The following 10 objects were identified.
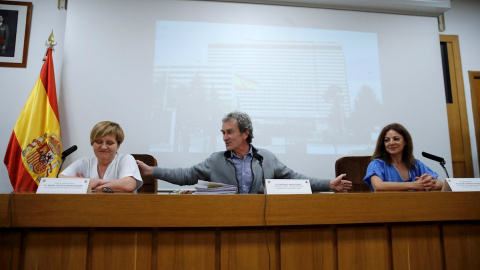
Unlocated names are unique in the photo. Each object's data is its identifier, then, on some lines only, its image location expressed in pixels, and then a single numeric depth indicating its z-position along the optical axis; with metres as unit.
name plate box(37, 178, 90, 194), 1.04
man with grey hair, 1.88
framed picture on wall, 2.72
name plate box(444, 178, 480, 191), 1.23
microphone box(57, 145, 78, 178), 1.82
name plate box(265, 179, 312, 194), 1.10
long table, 0.94
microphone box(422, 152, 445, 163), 1.99
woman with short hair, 1.62
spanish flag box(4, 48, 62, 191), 2.35
